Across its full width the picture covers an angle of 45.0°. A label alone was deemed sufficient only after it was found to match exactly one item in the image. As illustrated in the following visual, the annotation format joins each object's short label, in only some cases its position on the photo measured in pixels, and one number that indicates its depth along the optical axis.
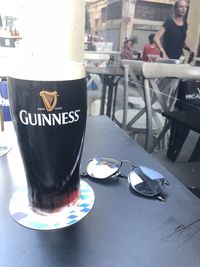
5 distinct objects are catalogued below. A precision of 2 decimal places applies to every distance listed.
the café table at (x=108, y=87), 1.68
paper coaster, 0.28
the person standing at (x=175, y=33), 1.67
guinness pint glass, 0.23
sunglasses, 0.35
